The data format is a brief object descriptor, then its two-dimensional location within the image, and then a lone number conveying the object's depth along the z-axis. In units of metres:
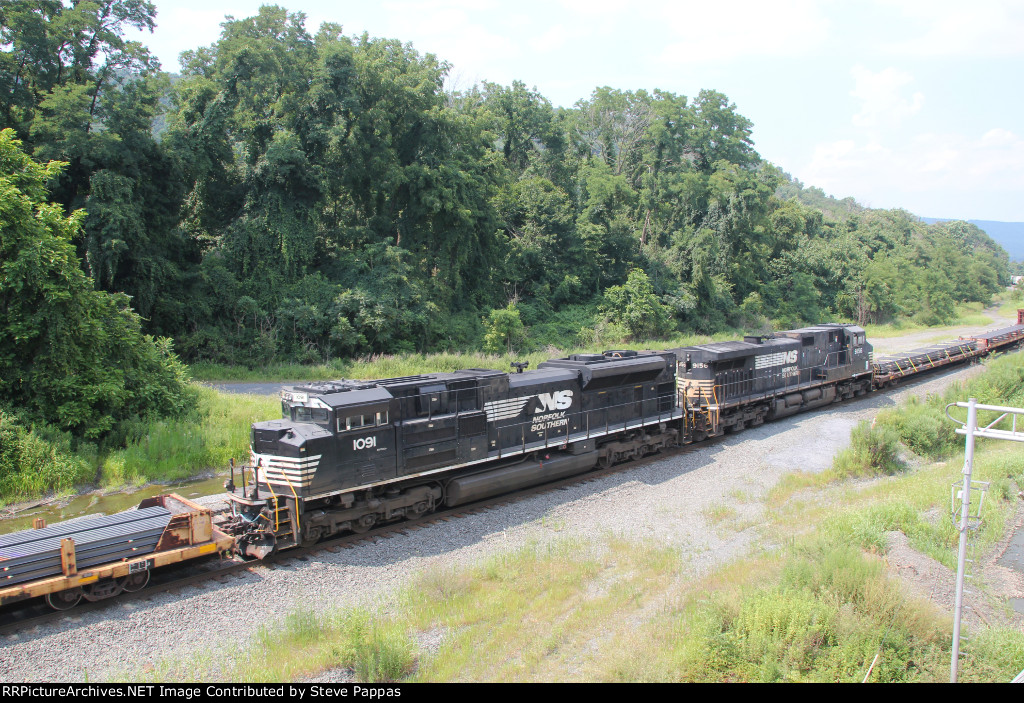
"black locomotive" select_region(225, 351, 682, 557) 10.37
